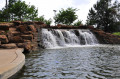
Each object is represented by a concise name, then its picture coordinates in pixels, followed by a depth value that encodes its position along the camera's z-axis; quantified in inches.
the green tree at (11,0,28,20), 863.6
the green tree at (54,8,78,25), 1100.1
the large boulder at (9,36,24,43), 318.7
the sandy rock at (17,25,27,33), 368.3
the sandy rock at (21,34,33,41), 335.4
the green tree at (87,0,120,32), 1026.4
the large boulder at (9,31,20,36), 341.2
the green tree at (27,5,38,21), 923.6
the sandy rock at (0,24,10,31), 353.5
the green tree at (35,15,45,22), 1225.6
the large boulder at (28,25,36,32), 389.2
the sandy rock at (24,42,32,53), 295.5
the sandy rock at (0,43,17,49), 284.9
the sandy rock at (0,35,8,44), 305.9
